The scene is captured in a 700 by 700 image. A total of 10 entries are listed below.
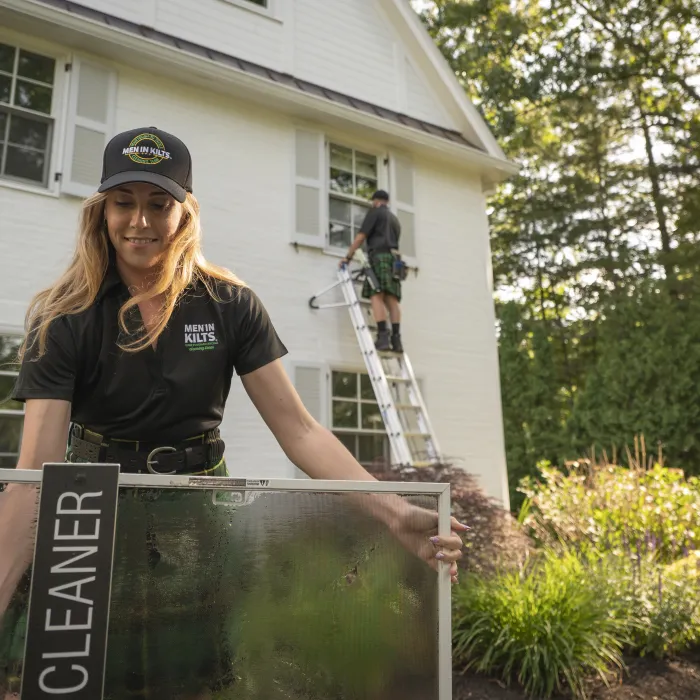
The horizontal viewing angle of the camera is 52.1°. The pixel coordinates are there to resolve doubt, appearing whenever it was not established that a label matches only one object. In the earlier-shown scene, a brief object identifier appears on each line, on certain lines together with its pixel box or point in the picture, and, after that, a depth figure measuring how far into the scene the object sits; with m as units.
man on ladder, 7.96
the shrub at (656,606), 5.11
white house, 6.87
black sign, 1.04
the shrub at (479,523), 5.65
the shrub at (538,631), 4.42
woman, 1.63
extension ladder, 7.35
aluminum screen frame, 1.20
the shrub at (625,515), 6.79
